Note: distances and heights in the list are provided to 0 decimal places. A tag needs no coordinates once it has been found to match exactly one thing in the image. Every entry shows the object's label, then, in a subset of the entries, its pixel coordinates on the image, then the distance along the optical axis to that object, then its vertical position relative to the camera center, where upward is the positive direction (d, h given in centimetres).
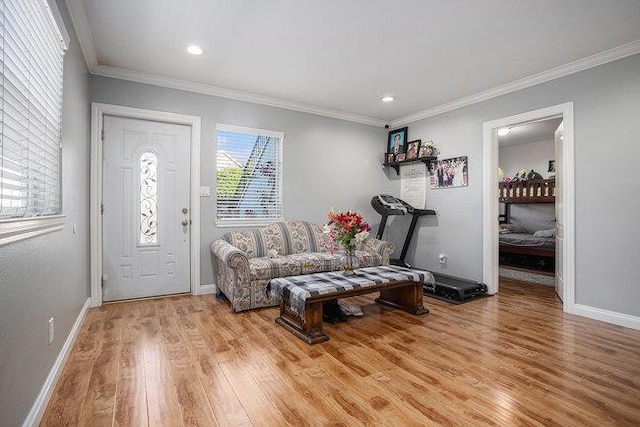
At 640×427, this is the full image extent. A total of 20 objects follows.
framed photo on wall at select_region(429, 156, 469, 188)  439 +62
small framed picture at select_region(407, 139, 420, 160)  494 +104
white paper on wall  499 +51
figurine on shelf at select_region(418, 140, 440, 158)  472 +97
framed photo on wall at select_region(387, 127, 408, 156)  524 +125
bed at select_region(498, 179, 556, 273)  492 -37
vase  305 -46
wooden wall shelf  478 +85
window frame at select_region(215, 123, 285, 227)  407 +51
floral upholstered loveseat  329 -51
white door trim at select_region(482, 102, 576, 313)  332 +25
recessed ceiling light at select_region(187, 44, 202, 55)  297 +157
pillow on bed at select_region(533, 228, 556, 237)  536 -30
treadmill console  474 +16
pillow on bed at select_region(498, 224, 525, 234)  610 -27
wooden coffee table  260 -67
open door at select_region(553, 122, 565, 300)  368 -1
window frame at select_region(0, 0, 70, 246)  123 -3
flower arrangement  296 -13
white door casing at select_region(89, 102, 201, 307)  339 +51
